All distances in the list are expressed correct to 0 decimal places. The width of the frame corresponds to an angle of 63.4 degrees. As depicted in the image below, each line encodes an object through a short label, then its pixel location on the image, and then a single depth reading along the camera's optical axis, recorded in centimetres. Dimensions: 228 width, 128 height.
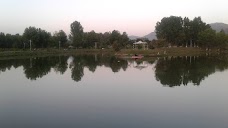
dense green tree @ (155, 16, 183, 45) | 4492
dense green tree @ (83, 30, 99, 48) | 5360
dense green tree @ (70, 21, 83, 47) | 5621
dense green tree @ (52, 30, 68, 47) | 5274
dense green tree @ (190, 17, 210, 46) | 4625
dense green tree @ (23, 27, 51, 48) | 4683
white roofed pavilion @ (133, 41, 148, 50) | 3795
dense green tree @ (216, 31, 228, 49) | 4484
